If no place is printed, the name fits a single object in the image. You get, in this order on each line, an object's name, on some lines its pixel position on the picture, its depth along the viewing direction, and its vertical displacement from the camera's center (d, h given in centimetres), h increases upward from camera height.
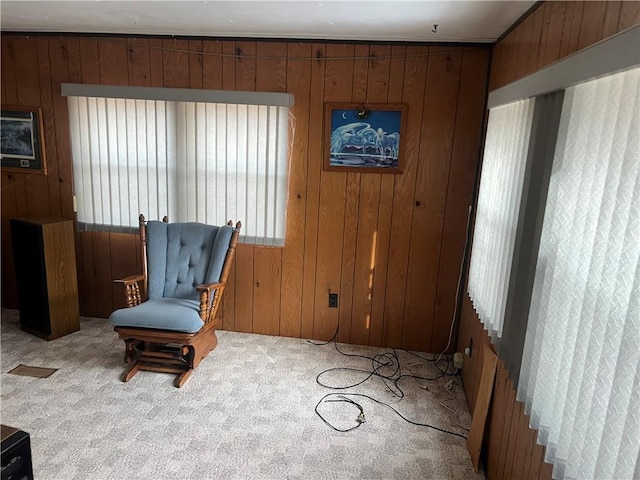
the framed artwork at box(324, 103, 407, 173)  306 +18
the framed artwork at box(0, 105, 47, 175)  344 +4
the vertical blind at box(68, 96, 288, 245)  321 -5
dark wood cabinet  316 -90
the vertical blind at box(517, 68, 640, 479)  102 -31
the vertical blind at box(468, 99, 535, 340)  191 -18
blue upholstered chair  273 -96
